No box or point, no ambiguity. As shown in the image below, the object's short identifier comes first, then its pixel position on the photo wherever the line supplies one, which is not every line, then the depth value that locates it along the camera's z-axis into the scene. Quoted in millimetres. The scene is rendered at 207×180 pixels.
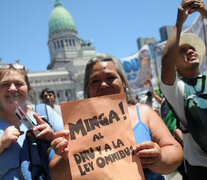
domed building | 56469
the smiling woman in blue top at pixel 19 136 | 1302
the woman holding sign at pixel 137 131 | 993
